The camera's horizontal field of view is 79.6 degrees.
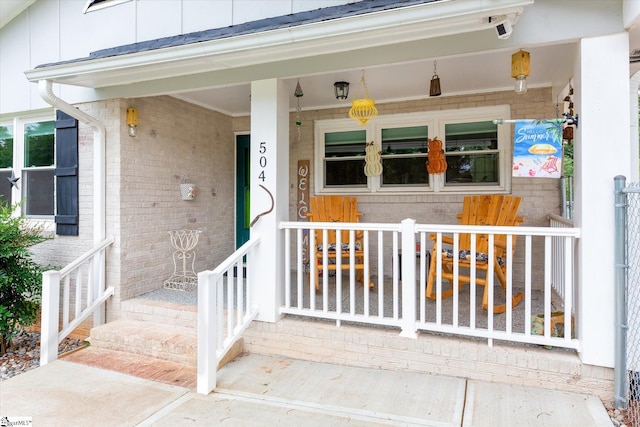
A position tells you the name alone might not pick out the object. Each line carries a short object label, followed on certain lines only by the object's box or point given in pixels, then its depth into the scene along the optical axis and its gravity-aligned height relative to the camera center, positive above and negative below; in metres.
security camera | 2.38 +1.14
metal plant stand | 4.44 -0.61
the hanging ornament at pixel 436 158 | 4.65 +0.63
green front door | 5.81 +0.33
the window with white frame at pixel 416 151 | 4.58 +0.75
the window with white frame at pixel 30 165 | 4.57 +0.55
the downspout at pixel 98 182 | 3.99 +0.29
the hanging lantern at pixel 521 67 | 2.82 +1.05
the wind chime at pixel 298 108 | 4.12 +1.27
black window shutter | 4.21 +0.39
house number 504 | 3.36 +0.46
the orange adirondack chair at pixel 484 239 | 3.67 -0.31
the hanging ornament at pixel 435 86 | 3.53 +1.14
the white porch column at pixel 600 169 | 2.49 +0.27
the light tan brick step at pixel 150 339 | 3.31 -1.16
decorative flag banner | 2.68 +0.43
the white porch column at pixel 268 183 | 3.32 +0.24
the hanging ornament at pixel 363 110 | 3.76 +1.01
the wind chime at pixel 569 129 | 3.29 +0.70
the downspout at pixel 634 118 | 3.26 +0.88
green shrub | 3.71 -0.68
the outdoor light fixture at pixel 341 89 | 4.07 +1.29
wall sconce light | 4.04 +0.97
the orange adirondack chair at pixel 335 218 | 4.48 -0.10
